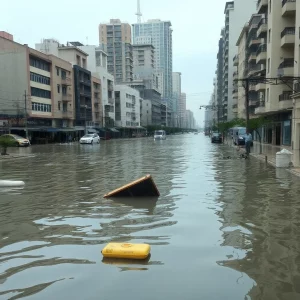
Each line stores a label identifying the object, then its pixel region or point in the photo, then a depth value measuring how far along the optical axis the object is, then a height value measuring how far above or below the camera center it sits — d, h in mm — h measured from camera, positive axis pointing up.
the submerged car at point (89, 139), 51812 -1234
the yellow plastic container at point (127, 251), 5750 -1921
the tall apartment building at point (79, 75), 75500 +11945
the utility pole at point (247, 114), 31900 +1275
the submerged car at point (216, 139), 55938 -1554
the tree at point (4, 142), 29625 -872
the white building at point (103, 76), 93188 +14127
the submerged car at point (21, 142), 45469 -1344
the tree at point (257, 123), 34000 +492
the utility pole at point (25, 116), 51741 +2132
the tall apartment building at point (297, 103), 29725 +2076
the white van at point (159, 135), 74250 -1241
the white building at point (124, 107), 112375 +7375
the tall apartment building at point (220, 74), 144250 +22640
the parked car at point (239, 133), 40728 -574
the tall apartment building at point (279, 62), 36719 +7122
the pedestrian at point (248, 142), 26442 -982
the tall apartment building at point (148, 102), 156750 +12158
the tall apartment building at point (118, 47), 154000 +35186
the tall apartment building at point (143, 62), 182050 +35086
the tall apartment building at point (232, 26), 112938 +31799
